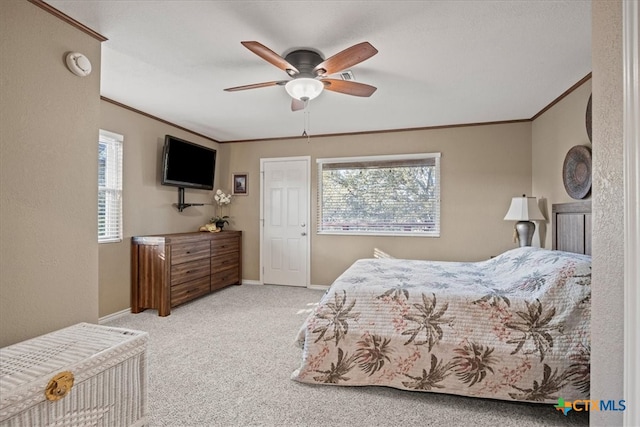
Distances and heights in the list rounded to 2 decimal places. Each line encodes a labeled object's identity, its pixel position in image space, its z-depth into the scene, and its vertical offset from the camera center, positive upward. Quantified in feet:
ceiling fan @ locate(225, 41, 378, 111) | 6.67 +3.33
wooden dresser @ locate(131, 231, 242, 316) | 11.78 -2.27
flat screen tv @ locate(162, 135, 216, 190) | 13.10 +2.23
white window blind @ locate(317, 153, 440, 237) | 14.49 +0.89
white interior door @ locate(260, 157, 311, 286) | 16.29 -0.41
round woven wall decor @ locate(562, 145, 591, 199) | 8.79 +1.27
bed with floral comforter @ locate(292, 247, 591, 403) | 6.01 -2.52
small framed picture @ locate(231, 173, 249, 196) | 17.25 +1.60
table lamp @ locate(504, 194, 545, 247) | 11.38 -0.04
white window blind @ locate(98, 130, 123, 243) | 11.18 +0.93
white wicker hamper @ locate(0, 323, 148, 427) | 3.95 -2.34
